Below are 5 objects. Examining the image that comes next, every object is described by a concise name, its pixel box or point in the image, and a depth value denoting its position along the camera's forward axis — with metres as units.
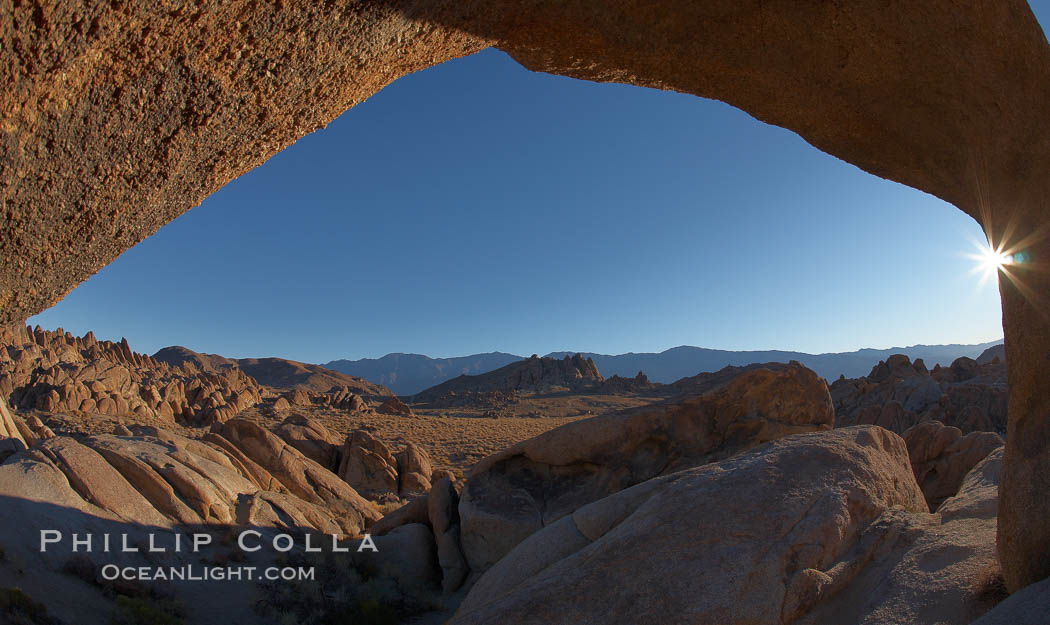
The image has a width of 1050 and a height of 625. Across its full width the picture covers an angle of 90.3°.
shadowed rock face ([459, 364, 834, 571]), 9.62
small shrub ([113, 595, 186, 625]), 6.01
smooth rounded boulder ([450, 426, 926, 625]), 3.73
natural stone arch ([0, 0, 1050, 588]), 2.11
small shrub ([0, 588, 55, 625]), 4.75
